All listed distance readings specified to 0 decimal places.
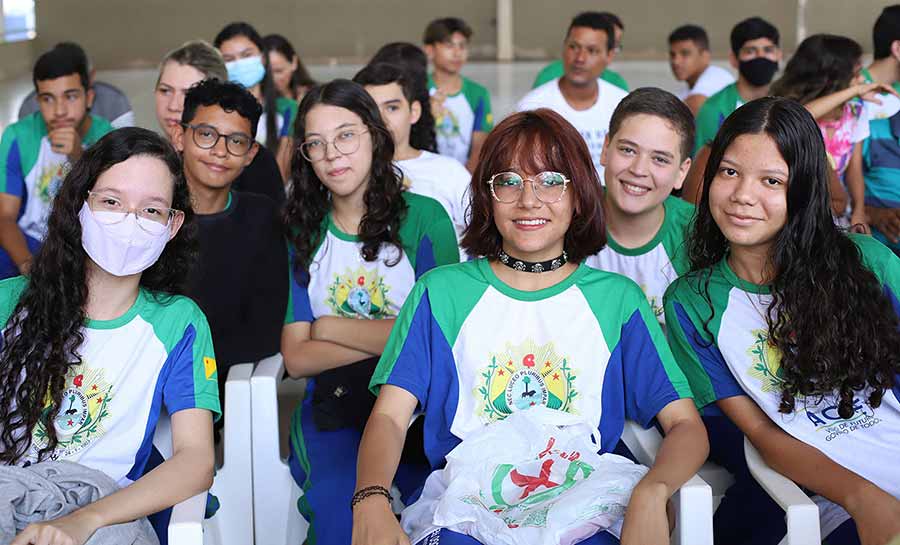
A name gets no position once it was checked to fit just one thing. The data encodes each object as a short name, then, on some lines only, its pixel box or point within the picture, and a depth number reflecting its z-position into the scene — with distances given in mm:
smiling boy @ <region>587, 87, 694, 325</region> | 2998
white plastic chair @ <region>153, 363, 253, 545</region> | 2754
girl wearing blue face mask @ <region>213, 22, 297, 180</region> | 4996
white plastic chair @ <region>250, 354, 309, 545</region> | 2768
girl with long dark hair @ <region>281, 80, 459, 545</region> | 2912
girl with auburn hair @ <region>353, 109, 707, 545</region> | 2295
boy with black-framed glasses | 2998
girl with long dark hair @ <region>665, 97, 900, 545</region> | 2277
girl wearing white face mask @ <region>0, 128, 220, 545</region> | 2271
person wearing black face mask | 5137
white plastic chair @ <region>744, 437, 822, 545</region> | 2062
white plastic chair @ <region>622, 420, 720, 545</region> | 2090
